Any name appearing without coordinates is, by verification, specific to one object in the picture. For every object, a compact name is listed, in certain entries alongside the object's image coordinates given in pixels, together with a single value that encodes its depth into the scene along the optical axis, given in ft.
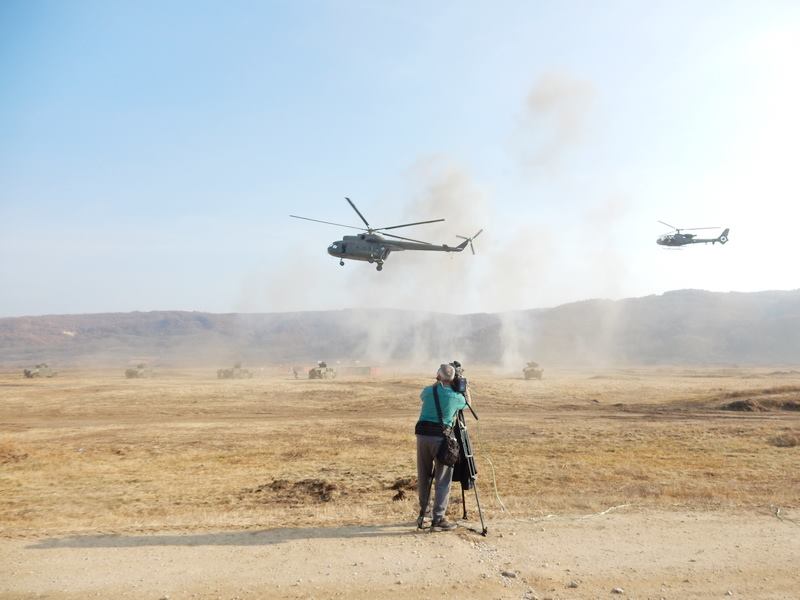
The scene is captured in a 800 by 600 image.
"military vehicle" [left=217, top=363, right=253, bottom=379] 228.43
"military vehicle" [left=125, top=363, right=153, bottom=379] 229.25
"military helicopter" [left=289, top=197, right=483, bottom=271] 106.11
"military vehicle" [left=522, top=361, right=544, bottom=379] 205.87
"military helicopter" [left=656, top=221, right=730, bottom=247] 160.86
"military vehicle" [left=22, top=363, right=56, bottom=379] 226.99
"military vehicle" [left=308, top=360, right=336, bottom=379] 211.41
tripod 29.48
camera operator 28.30
